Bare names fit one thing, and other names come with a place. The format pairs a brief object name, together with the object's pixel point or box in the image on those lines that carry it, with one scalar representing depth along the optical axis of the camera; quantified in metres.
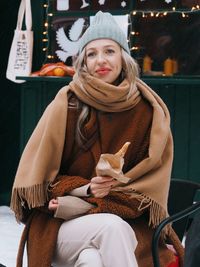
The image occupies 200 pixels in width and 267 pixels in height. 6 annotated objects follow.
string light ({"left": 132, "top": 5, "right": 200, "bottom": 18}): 6.71
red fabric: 3.30
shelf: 6.60
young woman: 3.11
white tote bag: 7.18
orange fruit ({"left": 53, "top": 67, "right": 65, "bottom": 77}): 6.99
